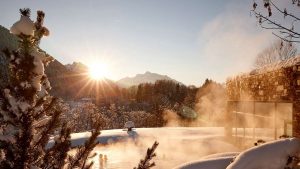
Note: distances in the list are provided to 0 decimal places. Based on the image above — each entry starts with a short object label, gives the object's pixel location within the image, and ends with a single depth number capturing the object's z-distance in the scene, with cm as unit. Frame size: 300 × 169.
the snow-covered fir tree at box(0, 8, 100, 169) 163
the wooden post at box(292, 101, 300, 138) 520
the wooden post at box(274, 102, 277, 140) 670
